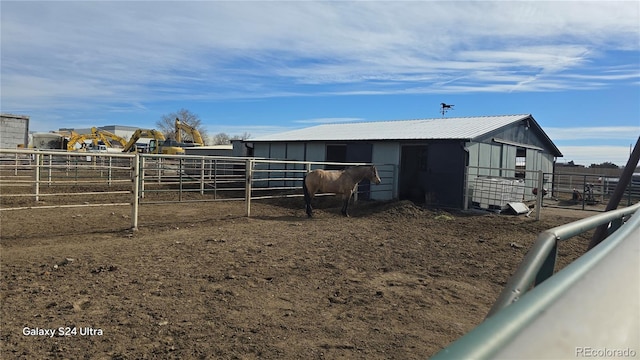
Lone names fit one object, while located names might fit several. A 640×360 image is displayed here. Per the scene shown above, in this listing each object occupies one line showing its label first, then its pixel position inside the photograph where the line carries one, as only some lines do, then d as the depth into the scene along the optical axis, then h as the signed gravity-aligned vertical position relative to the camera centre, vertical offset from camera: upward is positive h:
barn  11.83 +0.84
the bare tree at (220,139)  69.96 +4.50
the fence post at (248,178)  8.86 -0.31
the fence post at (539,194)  9.86 -0.43
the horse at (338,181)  10.15 -0.31
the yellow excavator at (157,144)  25.45 +1.23
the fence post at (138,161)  6.74 -0.01
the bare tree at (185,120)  65.00 +6.58
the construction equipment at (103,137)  35.44 +2.02
